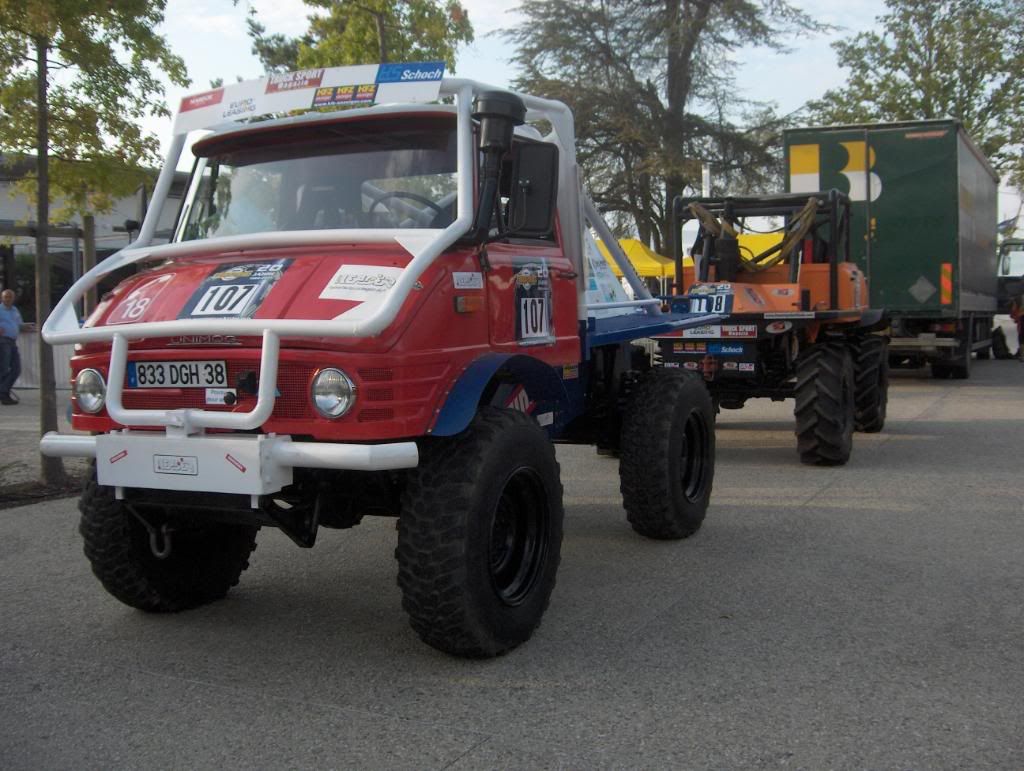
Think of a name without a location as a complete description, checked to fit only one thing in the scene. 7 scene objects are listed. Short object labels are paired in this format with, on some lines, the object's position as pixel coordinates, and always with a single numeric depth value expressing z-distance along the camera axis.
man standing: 14.99
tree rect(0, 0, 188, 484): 8.16
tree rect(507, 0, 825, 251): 30.55
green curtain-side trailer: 15.40
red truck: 4.01
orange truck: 9.30
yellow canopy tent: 21.80
